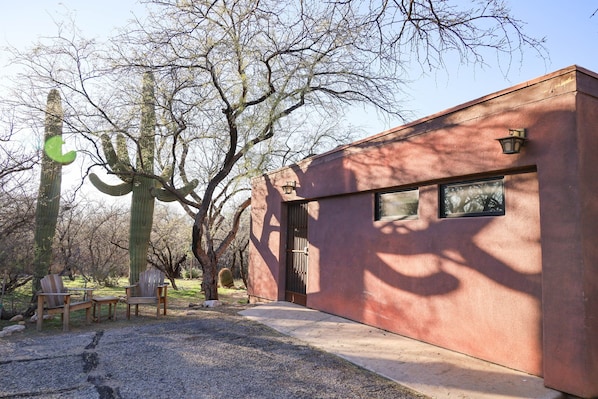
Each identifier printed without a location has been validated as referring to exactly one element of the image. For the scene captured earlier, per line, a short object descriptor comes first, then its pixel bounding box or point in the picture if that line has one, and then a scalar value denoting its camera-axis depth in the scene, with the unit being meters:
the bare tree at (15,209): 7.22
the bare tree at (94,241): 11.23
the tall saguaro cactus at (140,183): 9.10
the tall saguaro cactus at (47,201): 8.48
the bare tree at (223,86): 4.46
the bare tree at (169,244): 15.80
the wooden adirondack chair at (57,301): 6.54
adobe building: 3.60
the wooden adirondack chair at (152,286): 7.87
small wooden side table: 7.19
